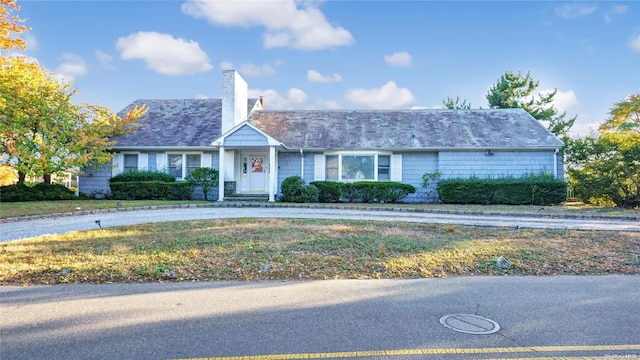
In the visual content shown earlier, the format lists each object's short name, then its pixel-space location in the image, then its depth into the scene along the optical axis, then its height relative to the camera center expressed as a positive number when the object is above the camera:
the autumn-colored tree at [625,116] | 26.62 +5.00
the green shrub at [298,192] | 17.53 -0.28
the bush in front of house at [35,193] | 17.00 -0.34
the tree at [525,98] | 30.58 +7.09
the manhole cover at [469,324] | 3.68 -1.37
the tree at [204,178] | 18.12 +0.36
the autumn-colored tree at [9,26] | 20.73 +8.64
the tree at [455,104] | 36.45 +7.86
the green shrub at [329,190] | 17.84 -0.19
